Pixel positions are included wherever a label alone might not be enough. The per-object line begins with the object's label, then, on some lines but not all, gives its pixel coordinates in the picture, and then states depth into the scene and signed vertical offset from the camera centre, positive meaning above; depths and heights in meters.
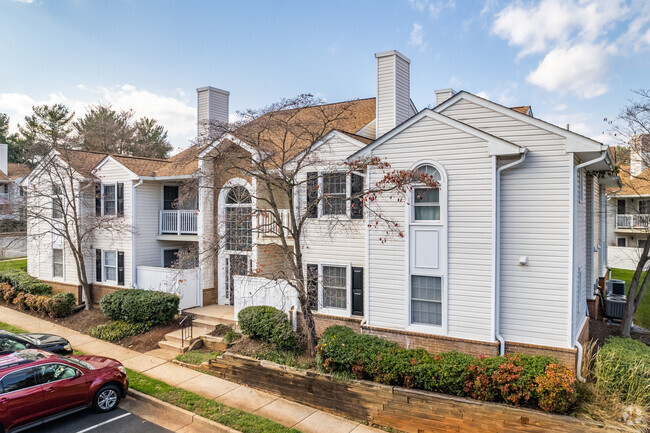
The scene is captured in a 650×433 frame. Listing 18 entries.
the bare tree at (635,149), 12.81 +2.16
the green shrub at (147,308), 15.97 -3.65
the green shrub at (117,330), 15.56 -4.46
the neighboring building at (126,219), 18.55 -0.23
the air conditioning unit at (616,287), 16.50 -2.94
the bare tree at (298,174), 11.12 +1.16
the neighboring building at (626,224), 28.70 -0.66
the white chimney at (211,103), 18.84 +5.13
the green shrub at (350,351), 10.55 -3.57
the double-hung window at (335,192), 13.26 +0.73
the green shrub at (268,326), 12.82 -3.57
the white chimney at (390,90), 13.71 +4.16
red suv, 8.67 -3.94
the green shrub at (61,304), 18.08 -4.00
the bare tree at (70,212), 18.67 +0.10
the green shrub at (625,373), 8.71 -3.50
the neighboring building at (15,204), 19.43 +0.47
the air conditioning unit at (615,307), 14.89 -3.38
